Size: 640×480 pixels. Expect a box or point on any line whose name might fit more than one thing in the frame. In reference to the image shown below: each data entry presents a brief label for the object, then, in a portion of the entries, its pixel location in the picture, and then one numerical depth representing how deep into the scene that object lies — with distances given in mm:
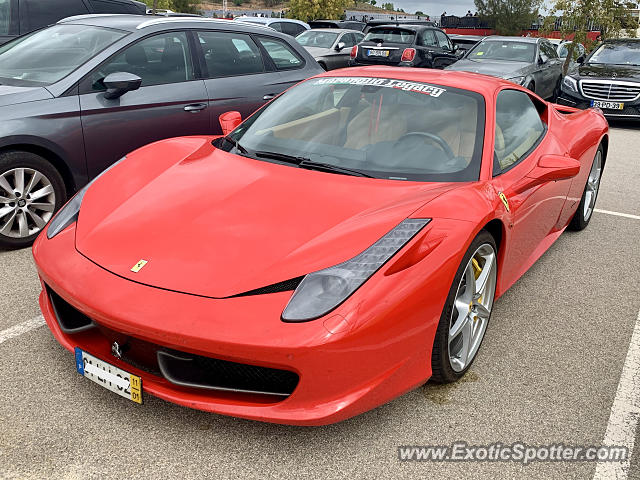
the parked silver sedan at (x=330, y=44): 14304
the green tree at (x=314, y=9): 51562
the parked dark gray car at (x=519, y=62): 11648
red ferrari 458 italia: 2189
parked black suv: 14398
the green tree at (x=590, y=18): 19609
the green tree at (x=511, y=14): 75062
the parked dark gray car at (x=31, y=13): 7320
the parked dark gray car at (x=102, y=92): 4211
